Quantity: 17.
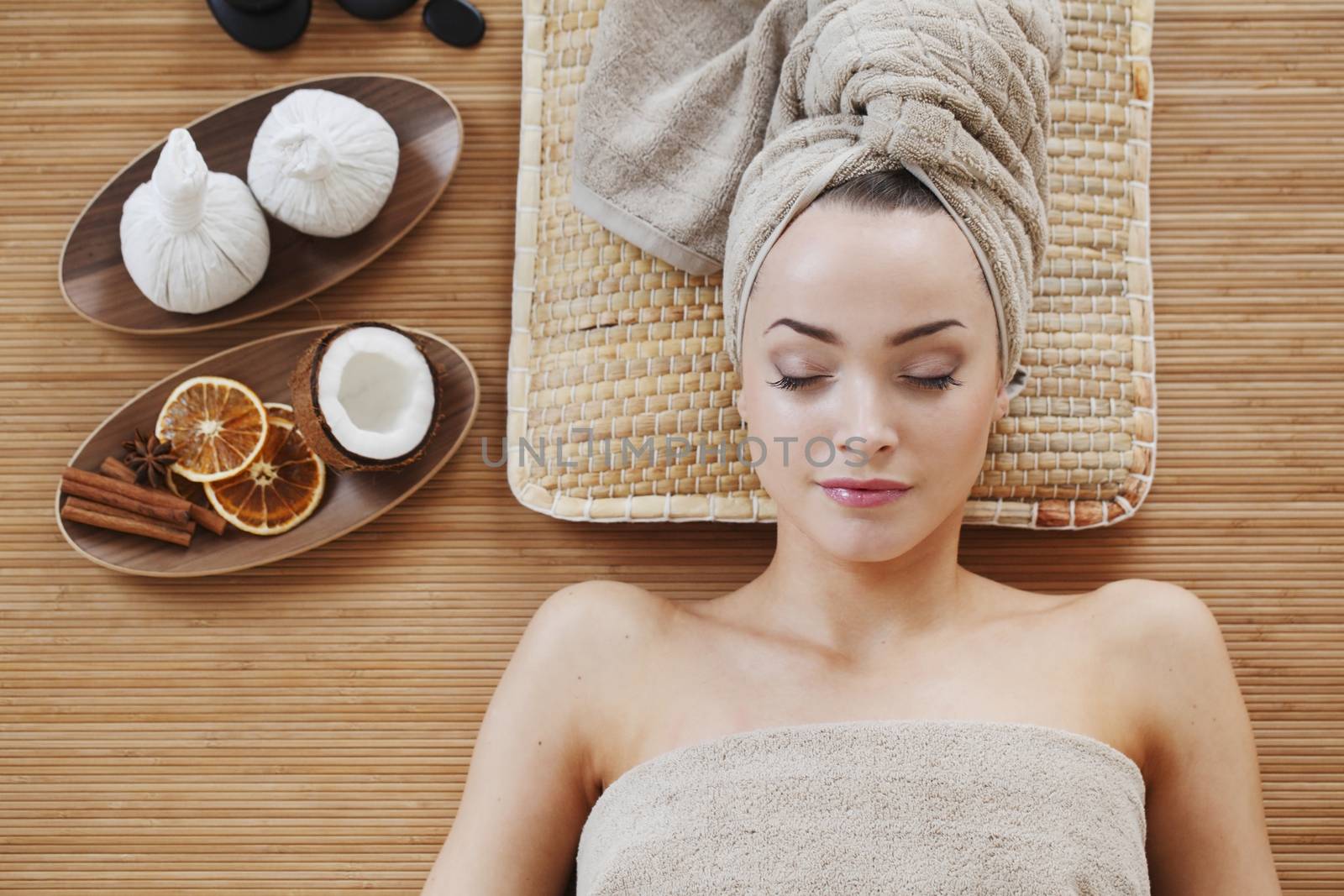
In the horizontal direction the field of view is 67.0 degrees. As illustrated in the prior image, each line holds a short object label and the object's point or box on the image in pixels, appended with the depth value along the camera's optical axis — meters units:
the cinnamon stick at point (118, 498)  1.76
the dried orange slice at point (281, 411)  1.81
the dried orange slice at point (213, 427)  1.75
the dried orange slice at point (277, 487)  1.79
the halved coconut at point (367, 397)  1.66
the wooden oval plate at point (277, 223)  1.85
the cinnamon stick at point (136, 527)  1.78
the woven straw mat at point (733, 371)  1.72
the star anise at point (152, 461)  1.77
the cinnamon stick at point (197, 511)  1.79
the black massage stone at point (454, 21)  1.92
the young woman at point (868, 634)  1.32
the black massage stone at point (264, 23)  1.90
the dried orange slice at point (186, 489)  1.80
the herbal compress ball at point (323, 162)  1.71
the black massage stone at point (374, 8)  1.92
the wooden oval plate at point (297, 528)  1.79
